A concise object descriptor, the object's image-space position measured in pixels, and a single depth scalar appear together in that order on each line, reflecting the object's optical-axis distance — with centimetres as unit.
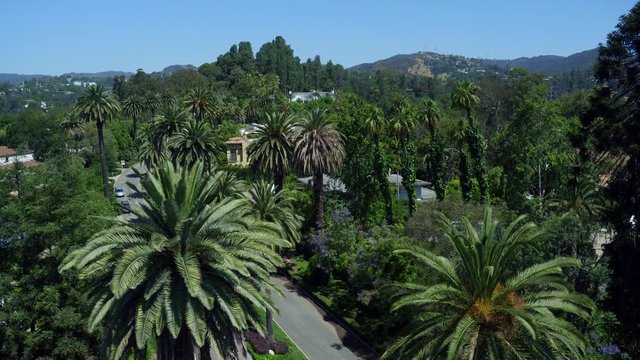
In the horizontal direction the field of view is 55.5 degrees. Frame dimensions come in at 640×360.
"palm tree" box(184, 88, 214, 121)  6359
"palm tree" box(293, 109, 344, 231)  4259
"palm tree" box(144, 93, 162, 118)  11781
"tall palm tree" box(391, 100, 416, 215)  5084
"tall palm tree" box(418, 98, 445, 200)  5421
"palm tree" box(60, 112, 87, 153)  9794
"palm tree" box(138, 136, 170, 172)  6158
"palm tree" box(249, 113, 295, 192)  4347
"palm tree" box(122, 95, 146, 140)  10550
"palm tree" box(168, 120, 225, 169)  4675
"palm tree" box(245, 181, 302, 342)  3575
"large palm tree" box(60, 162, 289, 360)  1595
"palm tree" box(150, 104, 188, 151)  5331
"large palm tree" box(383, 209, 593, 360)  1574
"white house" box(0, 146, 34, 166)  9950
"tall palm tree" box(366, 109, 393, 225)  5016
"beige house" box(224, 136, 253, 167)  7390
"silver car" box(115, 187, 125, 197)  7301
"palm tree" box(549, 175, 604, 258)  3488
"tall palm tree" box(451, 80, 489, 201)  4988
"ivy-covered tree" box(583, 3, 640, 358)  1961
